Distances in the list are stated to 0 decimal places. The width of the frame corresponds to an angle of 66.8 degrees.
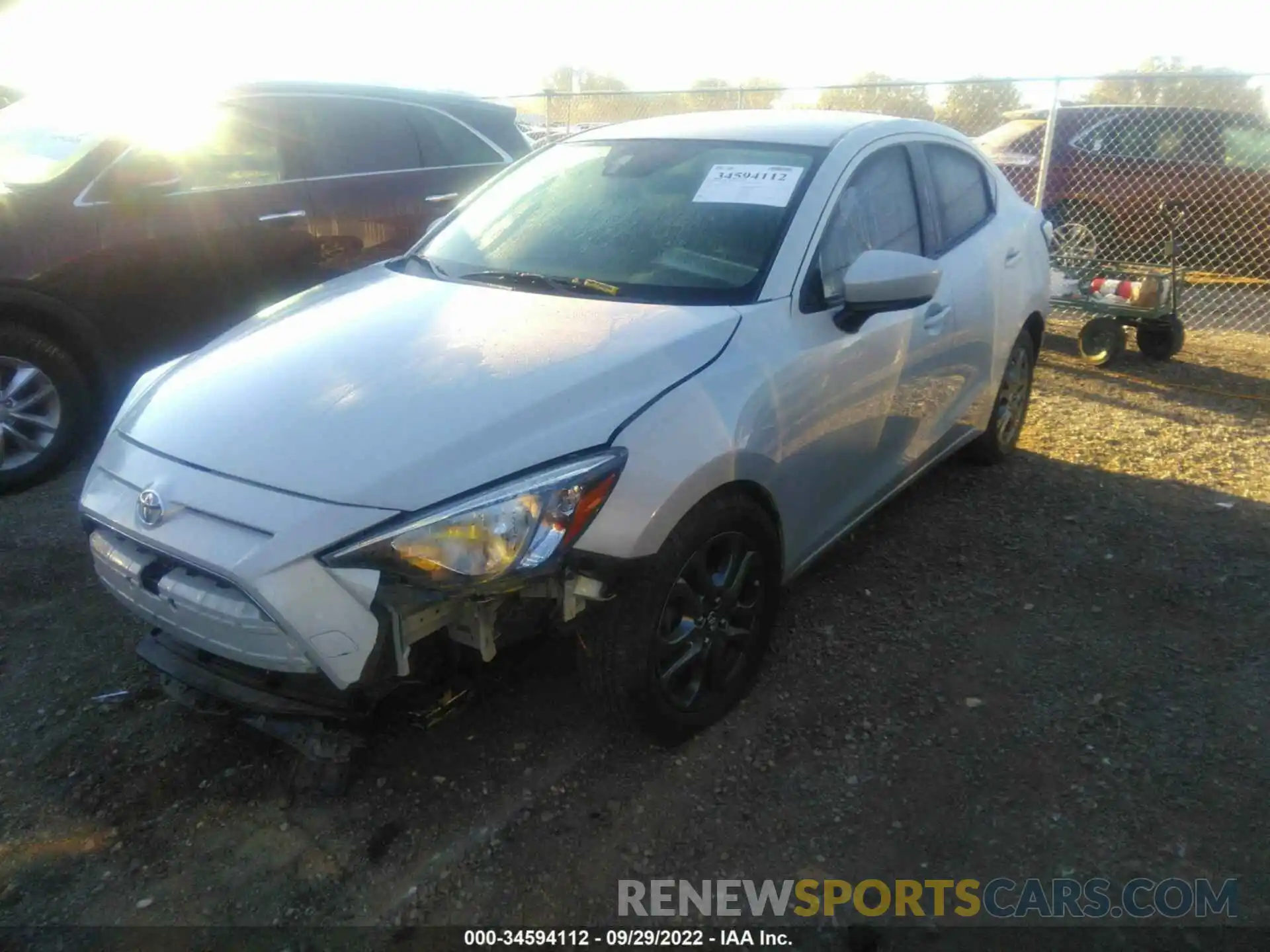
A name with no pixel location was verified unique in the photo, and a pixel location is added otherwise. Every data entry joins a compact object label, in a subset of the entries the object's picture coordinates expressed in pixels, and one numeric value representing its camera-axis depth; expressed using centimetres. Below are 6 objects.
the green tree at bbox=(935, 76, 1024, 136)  1540
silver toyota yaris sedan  214
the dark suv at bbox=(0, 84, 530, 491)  451
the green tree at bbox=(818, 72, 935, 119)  1777
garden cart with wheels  677
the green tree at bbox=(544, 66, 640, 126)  1820
